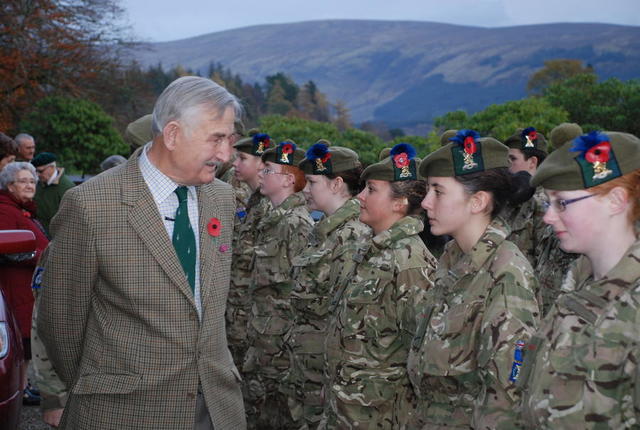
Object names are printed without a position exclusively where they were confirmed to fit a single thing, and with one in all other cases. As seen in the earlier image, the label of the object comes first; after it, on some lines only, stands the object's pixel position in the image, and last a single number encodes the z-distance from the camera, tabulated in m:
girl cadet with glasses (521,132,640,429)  2.29
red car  4.29
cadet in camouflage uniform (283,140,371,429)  5.19
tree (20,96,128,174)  23.75
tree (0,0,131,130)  28.41
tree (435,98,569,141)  14.77
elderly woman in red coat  6.55
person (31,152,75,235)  8.91
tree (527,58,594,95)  65.49
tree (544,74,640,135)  17.31
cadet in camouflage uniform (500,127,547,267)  7.18
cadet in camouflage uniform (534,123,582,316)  6.33
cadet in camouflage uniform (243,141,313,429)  6.14
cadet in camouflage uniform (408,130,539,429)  2.98
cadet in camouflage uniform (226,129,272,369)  7.04
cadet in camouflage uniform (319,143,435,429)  4.05
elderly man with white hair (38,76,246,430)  3.08
